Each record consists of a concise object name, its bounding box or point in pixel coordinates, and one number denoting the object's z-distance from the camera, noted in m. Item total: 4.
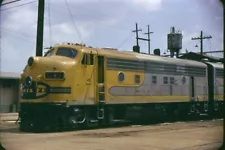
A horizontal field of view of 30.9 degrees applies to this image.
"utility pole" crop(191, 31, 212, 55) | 67.11
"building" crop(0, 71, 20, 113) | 36.22
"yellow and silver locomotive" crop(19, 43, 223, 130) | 16.52
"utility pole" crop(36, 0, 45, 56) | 21.36
